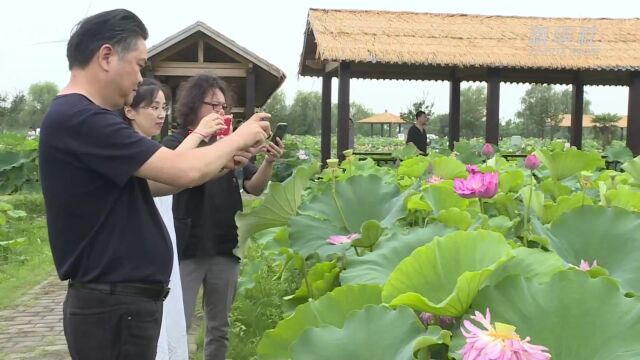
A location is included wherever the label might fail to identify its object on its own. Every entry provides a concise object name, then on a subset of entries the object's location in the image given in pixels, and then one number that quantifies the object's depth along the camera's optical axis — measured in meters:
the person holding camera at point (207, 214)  2.96
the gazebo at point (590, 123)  41.10
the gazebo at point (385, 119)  47.01
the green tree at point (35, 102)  61.81
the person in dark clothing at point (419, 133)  9.01
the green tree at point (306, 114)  53.97
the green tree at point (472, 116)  57.41
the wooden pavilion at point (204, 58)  9.62
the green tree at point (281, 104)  47.98
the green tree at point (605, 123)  38.22
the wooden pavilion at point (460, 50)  9.10
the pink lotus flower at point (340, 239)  2.04
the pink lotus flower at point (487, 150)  5.86
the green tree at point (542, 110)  53.91
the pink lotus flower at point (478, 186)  2.00
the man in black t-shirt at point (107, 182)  1.71
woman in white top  2.94
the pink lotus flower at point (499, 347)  0.92
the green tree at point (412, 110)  27.63
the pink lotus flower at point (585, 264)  1.65
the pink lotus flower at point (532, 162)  2.71
